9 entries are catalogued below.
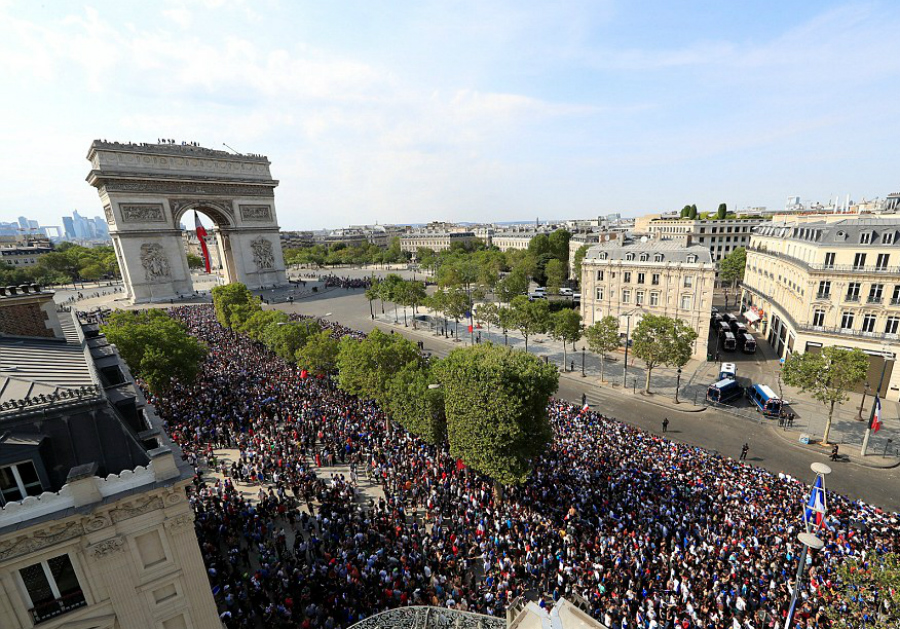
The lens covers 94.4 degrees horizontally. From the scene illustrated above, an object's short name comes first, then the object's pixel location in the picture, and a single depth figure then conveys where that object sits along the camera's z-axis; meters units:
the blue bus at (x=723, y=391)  36.12
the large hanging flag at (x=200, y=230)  91.56
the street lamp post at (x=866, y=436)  25.94
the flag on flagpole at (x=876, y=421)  26.17
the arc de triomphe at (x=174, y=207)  77.00
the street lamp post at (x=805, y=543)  11.77
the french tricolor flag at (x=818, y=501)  14.96
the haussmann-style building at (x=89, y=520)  10.52
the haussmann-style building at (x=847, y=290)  34.81
